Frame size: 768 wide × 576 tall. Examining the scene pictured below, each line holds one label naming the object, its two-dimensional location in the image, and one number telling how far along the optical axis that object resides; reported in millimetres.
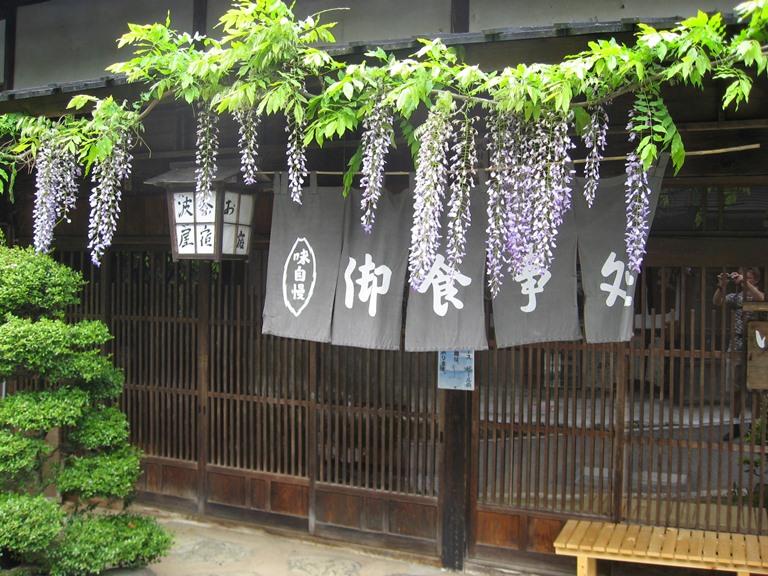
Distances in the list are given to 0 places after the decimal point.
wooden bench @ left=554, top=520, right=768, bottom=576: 5172
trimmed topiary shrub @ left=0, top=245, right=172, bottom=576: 5316
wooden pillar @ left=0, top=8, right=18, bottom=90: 8102
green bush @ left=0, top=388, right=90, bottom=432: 5355
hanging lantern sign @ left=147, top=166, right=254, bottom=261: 6008
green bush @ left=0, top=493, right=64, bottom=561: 5121
